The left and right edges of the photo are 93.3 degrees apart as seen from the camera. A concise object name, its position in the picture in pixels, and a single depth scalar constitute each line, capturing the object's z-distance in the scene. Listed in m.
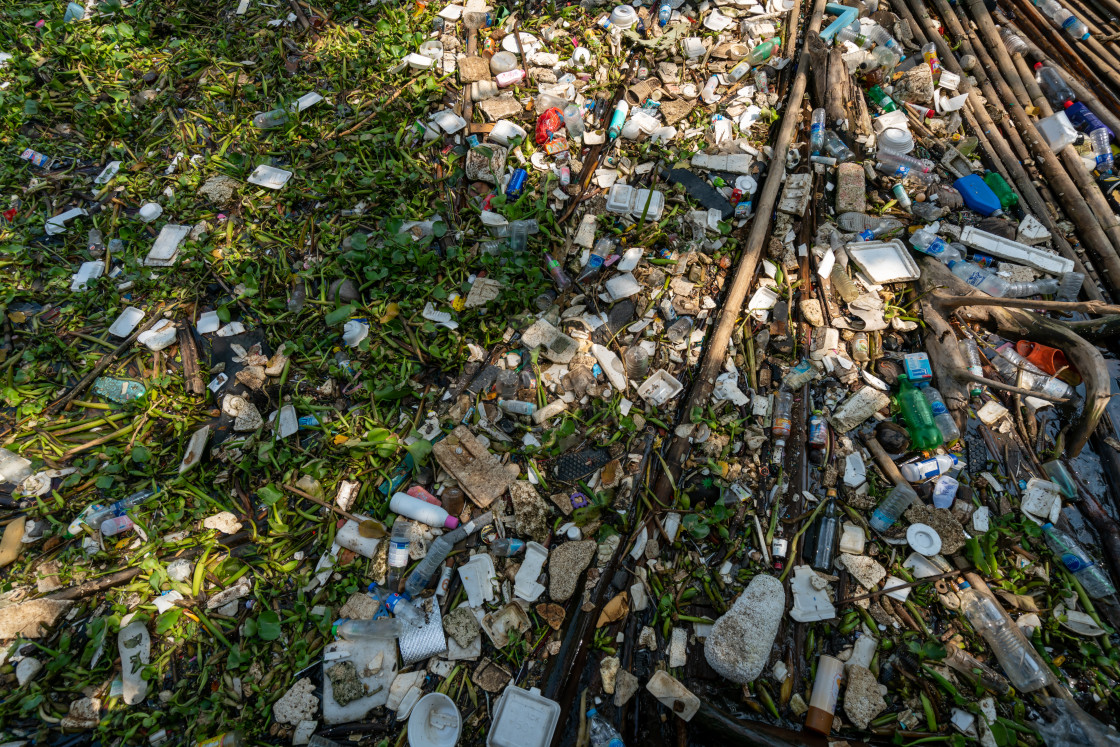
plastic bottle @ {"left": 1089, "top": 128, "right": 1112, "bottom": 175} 3.06
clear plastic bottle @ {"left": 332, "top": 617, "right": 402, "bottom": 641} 2.04
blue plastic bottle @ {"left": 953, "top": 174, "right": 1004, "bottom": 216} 2.93
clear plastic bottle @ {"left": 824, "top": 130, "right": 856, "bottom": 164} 3.05
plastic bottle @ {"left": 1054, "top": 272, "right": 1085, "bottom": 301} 2.70
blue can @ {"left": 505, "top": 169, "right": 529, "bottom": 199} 3.01
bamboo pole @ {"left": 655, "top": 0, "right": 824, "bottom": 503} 2.34
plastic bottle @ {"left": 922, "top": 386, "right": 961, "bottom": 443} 2.34
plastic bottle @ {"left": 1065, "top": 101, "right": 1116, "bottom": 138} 3.18
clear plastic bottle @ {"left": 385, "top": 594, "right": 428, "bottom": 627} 2.09
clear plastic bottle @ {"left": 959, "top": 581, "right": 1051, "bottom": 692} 1.87
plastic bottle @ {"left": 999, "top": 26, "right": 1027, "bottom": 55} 3.44
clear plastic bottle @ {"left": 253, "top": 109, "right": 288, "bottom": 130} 3.37
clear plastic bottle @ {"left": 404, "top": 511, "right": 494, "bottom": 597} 2.15
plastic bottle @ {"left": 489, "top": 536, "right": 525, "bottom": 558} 2.19
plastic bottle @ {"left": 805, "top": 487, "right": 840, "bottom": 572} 2.12
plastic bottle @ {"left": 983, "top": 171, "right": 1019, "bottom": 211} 2.96
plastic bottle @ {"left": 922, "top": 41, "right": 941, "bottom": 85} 3.38
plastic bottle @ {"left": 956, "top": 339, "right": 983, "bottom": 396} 2.48
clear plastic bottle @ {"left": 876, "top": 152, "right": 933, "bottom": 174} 3.03
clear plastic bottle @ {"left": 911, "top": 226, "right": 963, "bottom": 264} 2.75
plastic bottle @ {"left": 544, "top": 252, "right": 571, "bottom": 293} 2.73
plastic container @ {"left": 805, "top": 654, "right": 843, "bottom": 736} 1.84
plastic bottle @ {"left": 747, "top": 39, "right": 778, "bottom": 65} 3.42
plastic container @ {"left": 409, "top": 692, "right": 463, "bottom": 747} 1.85
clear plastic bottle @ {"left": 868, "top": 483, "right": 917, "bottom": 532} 2.18
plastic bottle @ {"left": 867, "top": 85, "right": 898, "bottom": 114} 3.24
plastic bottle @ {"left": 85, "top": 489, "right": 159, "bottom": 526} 2.32
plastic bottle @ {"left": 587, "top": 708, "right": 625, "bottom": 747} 1.86
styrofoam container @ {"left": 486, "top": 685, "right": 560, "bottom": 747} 1.82
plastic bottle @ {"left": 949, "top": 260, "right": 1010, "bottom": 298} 2.66
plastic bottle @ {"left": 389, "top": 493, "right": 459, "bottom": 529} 2.24
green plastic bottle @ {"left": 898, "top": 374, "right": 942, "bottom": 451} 2.29
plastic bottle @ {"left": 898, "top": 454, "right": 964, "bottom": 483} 2.26
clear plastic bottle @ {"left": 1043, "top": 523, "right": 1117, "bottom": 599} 2.06
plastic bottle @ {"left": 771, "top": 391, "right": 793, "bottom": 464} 2.37
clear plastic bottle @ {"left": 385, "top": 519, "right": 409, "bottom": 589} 2.17
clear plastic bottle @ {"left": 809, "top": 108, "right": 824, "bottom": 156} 3.09
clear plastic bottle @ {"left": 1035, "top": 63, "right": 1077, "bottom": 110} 3.28
